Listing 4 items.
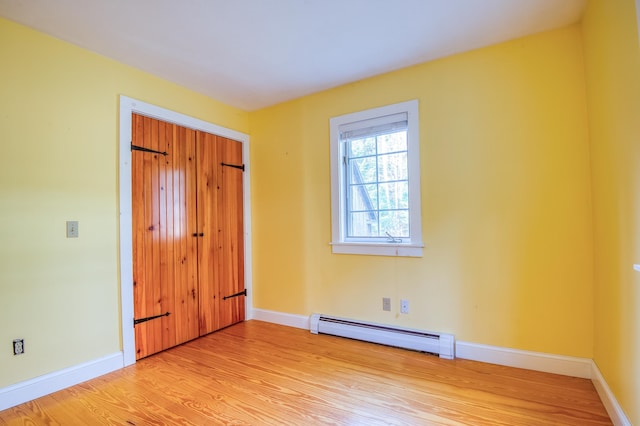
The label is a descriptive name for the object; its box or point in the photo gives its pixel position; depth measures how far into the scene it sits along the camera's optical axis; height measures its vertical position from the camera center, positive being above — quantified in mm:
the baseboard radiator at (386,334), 2422 -1009
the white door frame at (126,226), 2381 -20
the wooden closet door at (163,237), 2510 -124
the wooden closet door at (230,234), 3221 -141
